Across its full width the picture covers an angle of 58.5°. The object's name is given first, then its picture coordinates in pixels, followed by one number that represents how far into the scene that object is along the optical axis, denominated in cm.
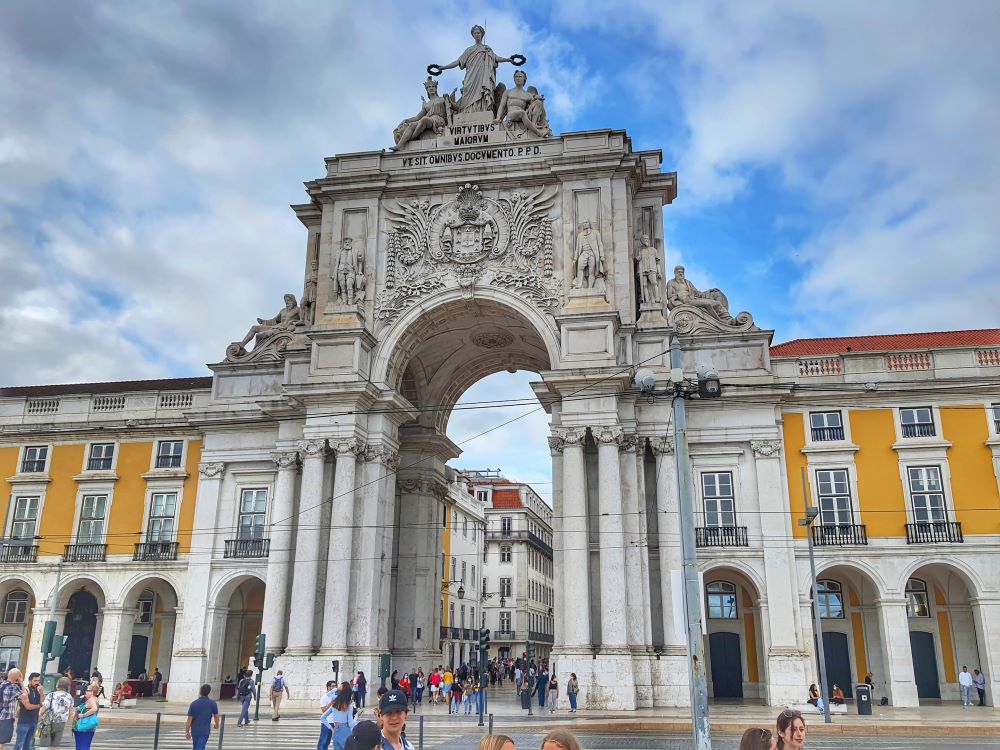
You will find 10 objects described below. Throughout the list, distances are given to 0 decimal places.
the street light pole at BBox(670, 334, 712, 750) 1456
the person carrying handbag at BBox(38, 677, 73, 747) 1442
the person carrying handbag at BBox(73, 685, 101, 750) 1392
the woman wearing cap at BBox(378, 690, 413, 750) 720
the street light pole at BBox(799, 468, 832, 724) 2469
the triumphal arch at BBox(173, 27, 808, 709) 3066
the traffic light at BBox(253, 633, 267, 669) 2852
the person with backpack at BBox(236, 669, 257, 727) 2598
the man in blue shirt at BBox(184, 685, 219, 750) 1473
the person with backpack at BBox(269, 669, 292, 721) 2670
